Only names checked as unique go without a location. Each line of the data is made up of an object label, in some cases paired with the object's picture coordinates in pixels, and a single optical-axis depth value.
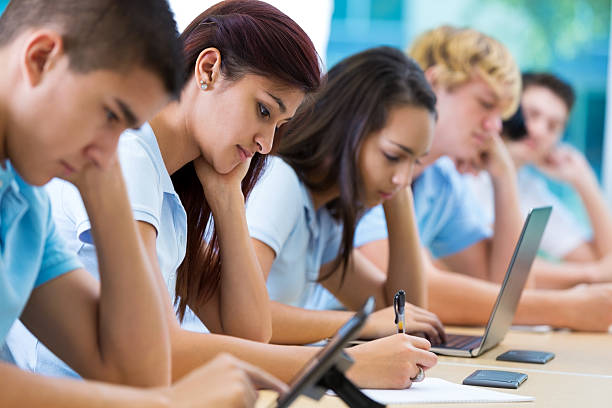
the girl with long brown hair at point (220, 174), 2.39
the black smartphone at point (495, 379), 2.49
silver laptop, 2.88
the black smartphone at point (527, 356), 2.81
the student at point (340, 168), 3.01
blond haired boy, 3.86
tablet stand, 2.10
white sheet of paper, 2.34
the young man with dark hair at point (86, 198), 2.01
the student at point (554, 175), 4.81
